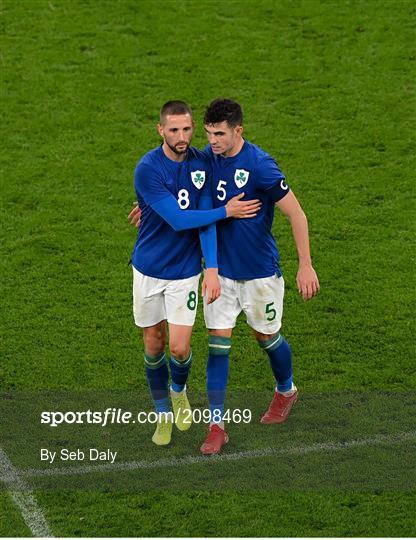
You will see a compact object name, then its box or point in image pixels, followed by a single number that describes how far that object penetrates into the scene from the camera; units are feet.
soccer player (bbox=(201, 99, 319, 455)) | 57.88
